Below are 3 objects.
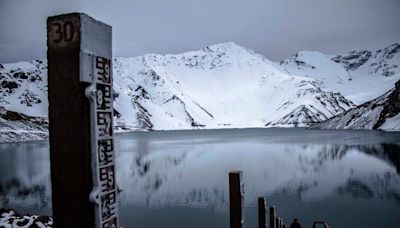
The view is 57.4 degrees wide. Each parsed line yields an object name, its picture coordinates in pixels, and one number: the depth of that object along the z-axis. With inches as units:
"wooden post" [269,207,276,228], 677.4
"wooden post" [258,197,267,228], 570.9
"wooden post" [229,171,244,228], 392.5
